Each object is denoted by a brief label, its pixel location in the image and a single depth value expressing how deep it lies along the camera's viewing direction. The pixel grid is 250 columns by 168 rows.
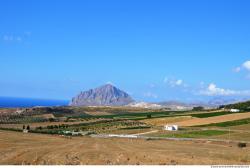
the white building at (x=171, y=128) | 99.58
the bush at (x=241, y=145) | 68.43
